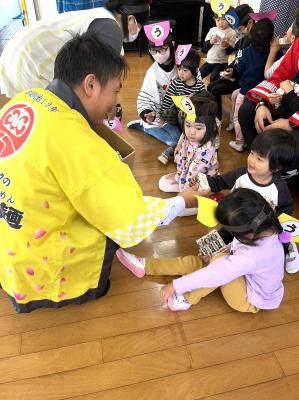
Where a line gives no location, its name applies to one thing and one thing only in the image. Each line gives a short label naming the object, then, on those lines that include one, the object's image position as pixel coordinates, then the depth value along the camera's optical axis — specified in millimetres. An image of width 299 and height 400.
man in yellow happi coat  976
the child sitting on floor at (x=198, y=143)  1747
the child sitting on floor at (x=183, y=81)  2113
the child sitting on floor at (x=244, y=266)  1130
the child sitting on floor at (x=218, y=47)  2789
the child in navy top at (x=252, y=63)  2205
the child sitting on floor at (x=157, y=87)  2189
